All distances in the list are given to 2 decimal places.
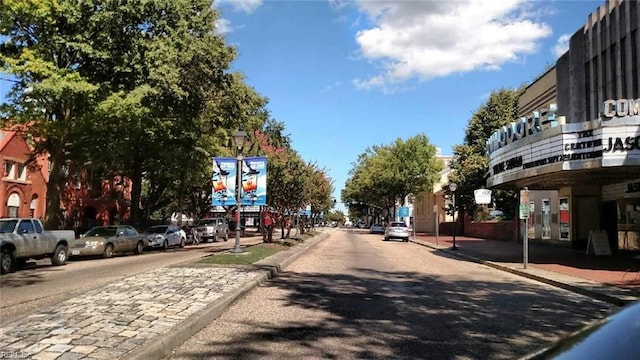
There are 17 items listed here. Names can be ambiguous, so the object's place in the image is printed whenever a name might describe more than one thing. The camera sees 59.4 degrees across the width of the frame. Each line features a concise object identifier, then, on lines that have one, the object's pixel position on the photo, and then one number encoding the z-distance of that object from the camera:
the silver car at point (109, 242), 23.61
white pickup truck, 17.17
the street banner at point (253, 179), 24.48
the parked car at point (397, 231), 45.66
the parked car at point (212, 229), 42.46
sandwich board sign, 23.89
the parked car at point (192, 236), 40.09
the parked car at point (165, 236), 32.06
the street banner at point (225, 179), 23.45
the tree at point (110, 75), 23.16
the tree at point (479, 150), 49.53
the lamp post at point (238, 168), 20.30
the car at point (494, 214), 55.35
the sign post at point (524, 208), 19.19
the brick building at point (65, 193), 38.41
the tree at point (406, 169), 66.19
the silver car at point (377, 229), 73.67
